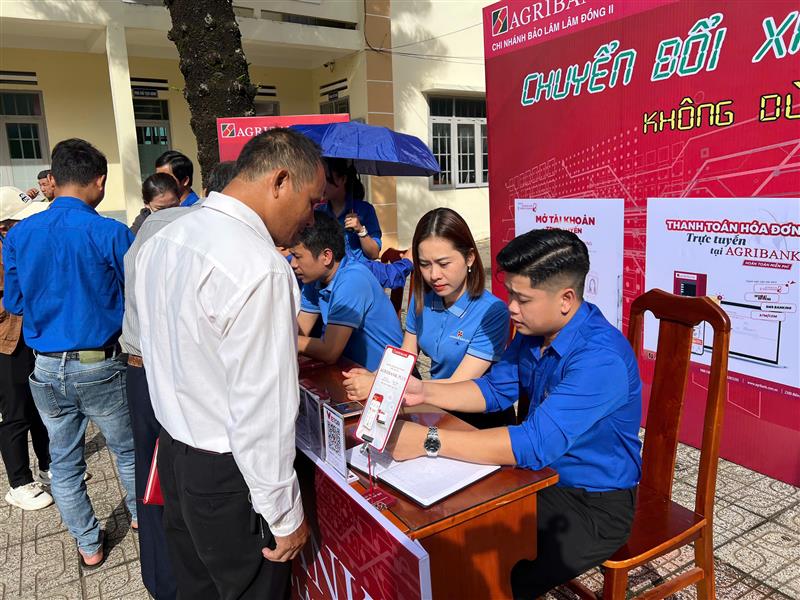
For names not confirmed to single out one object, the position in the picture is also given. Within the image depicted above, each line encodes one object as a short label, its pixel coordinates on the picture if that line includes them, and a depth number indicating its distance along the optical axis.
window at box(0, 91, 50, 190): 8.98
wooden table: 1.29
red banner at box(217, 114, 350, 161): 4.34
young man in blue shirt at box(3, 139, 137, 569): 2.34
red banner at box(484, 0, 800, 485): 2.71
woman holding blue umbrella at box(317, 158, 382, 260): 3.57
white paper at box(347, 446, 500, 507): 1.37
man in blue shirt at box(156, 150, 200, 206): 3.54
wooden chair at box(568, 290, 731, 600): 1.74
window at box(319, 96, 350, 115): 10.59
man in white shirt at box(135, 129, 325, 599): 1.27
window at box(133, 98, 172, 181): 9.83
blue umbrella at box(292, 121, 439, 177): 3.55
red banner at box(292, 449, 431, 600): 1.19
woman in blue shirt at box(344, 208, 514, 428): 2.24
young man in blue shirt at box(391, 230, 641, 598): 1.53
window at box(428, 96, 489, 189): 11.18
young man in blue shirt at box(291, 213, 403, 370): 2.31
